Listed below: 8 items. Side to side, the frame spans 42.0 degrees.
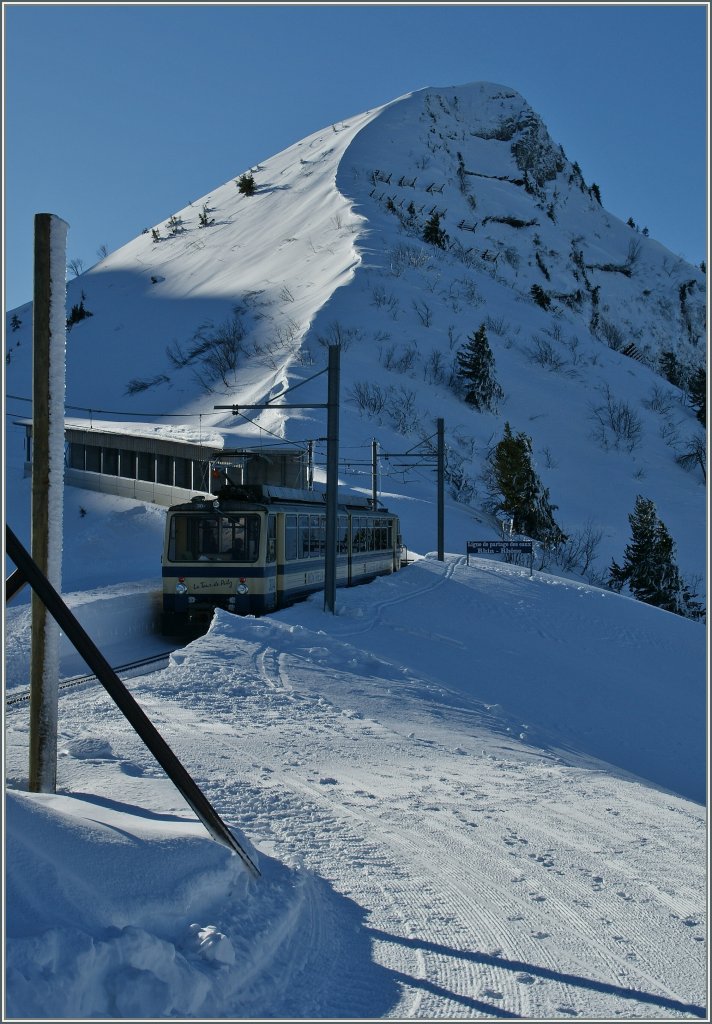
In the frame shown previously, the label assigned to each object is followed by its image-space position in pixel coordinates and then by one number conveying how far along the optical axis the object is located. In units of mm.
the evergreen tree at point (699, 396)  75562
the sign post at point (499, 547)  26969
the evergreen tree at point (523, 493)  51281
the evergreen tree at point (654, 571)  44500
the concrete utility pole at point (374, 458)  34088
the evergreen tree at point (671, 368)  105312
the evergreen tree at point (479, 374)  65312
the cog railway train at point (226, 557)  18906
